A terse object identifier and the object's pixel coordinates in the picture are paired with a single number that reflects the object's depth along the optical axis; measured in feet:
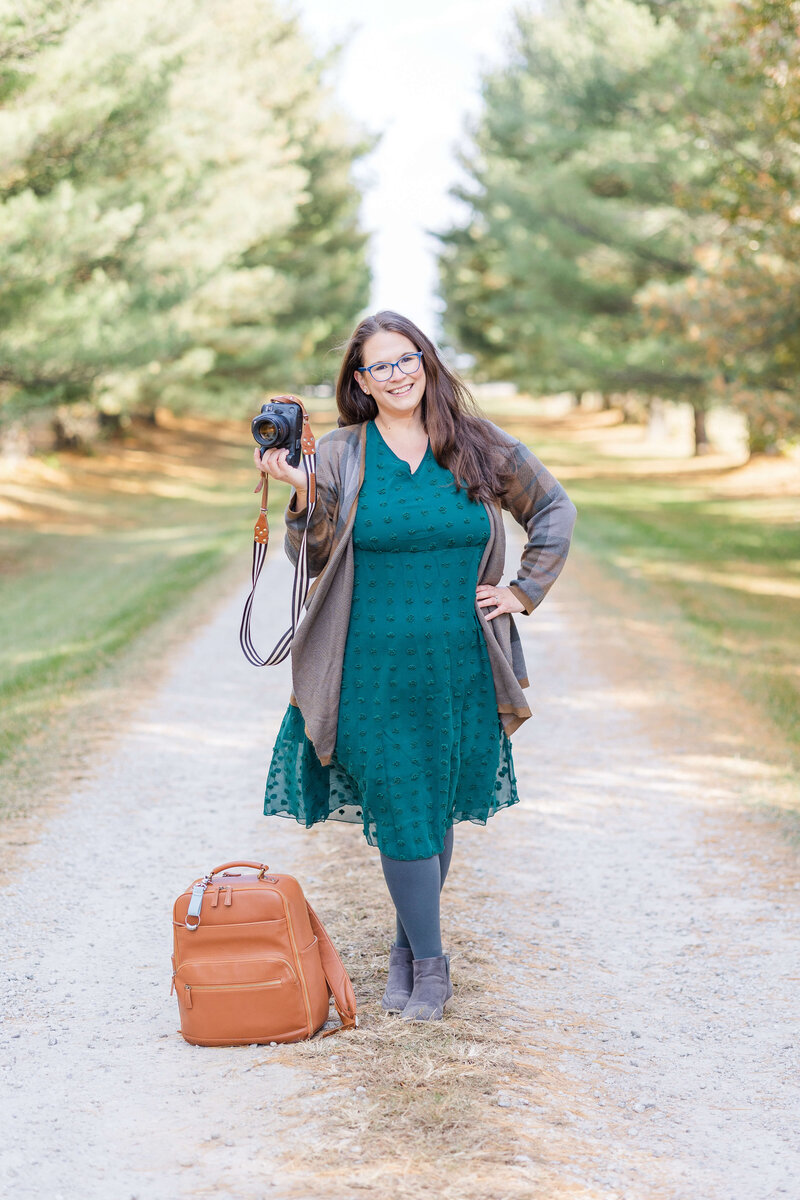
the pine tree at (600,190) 54.44
